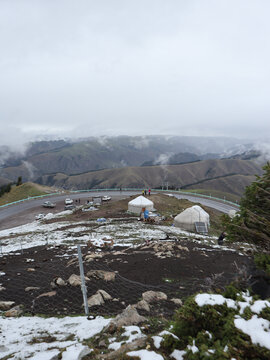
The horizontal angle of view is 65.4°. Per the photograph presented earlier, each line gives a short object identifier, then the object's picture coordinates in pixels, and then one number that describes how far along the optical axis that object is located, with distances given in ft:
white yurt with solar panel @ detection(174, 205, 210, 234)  99.84
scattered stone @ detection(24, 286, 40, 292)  32.22
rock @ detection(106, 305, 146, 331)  19.72
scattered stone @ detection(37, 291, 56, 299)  29.70
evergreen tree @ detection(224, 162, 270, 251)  28.25
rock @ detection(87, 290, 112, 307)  26.68
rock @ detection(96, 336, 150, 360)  14.44
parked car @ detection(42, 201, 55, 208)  185.57
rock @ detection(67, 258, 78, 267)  43.57
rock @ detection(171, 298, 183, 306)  26.15
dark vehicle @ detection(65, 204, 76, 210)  175.86
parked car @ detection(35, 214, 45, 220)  151.84
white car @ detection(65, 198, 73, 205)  189.88
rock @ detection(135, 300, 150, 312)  24.64
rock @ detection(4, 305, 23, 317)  25.40
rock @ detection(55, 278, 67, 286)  32.58
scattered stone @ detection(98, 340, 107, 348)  16.95
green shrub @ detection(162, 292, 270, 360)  11.12
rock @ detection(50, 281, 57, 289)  32.02
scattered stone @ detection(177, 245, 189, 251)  51.28
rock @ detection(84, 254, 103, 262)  45.65
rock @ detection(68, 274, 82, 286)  32.14
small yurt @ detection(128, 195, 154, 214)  134.82
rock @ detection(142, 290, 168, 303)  27.30
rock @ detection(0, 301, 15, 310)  27.40
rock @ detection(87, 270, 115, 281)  34.30
